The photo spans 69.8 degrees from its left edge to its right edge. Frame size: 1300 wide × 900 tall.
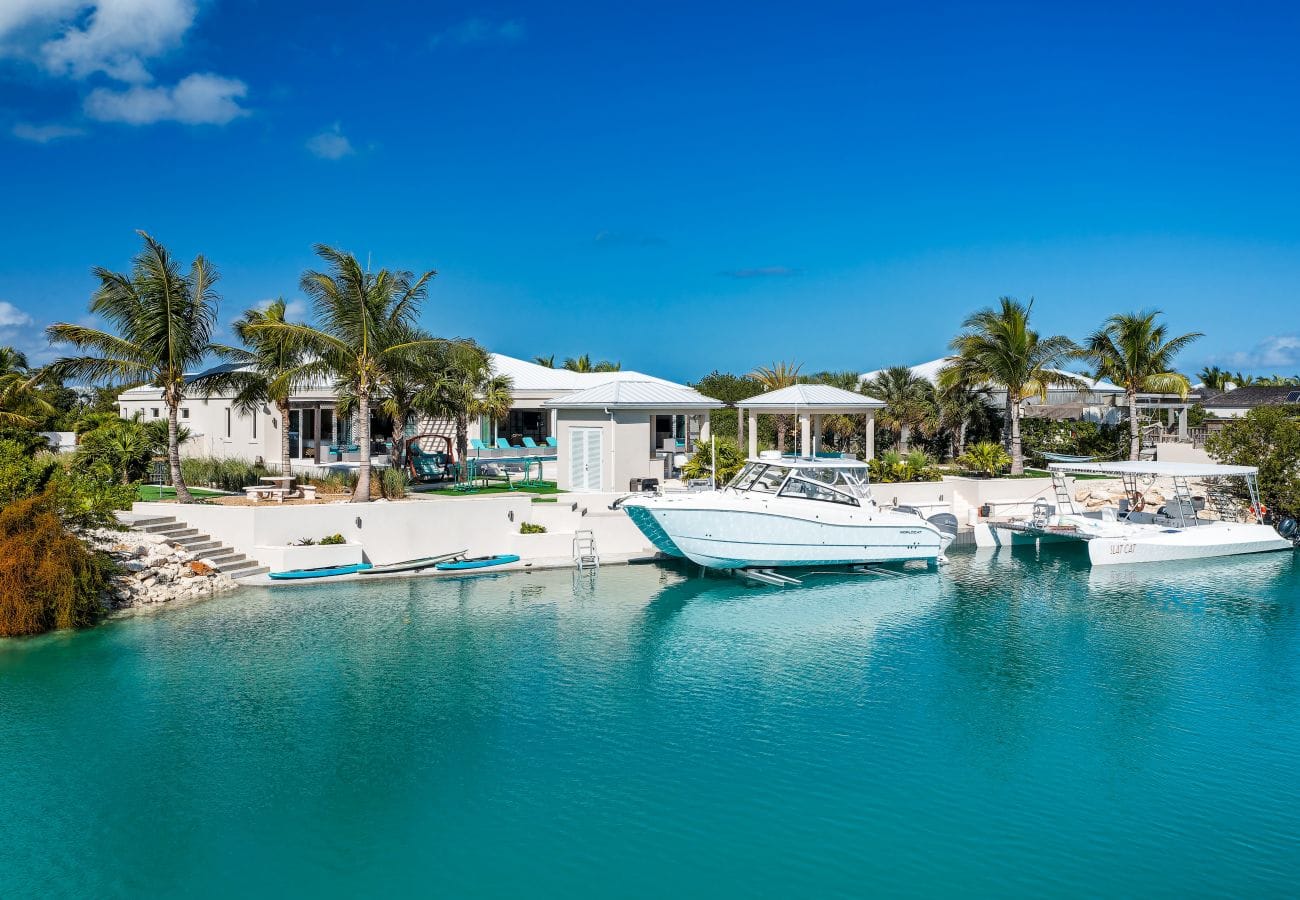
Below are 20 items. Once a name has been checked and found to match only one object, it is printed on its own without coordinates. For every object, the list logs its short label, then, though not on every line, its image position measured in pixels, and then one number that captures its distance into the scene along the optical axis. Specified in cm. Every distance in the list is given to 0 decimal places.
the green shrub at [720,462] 3030
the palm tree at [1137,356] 3925
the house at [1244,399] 5503
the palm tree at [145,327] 2425
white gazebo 3325
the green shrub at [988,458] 3534
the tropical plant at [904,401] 3975
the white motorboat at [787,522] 2406
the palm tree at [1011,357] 3688
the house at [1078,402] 4144
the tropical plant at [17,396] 2628
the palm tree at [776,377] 4325
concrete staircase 2267
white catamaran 2792
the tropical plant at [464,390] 2972
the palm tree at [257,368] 2745
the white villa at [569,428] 3077
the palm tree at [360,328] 2506
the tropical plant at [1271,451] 3111
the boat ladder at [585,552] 2538
